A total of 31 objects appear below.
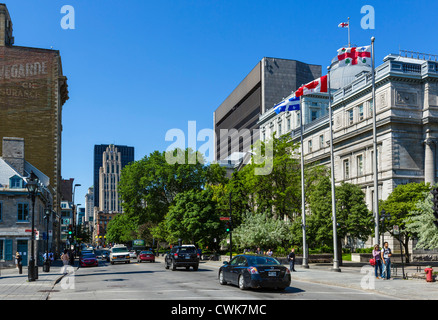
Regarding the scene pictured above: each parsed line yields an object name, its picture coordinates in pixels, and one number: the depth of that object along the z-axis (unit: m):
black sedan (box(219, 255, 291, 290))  19.52
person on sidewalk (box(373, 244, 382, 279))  25.81
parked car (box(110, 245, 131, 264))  50.59
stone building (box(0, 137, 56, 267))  45.88
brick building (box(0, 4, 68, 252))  71.31
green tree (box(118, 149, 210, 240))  72.62
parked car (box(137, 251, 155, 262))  55.84
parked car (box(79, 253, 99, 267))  46.09
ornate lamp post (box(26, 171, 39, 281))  27.58
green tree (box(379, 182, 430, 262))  47.44
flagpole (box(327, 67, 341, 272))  32.59
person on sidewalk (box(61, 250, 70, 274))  41.03
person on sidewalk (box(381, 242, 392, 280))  25.33
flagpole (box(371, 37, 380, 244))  28.34
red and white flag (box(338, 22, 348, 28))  45.77
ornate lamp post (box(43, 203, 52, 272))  37.03
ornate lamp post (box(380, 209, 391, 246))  34.24
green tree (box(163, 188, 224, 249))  59.50
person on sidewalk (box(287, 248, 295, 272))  32.94
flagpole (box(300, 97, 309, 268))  37.78
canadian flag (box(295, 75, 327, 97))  34.44
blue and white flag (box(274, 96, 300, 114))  38.15
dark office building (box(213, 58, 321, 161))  118.81
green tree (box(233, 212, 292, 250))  49.97
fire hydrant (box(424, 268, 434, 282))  23.86
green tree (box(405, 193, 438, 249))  27.66
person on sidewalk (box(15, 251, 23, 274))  36.39
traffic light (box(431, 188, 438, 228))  18.48
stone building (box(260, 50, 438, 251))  56.66
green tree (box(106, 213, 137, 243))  98.36
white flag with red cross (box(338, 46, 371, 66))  31.30
